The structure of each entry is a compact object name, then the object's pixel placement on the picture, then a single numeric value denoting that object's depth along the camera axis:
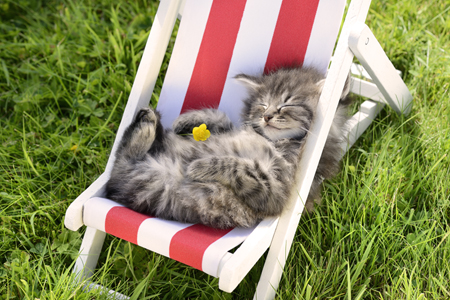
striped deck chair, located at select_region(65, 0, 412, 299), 1.23
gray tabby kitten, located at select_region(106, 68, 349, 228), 1.24
